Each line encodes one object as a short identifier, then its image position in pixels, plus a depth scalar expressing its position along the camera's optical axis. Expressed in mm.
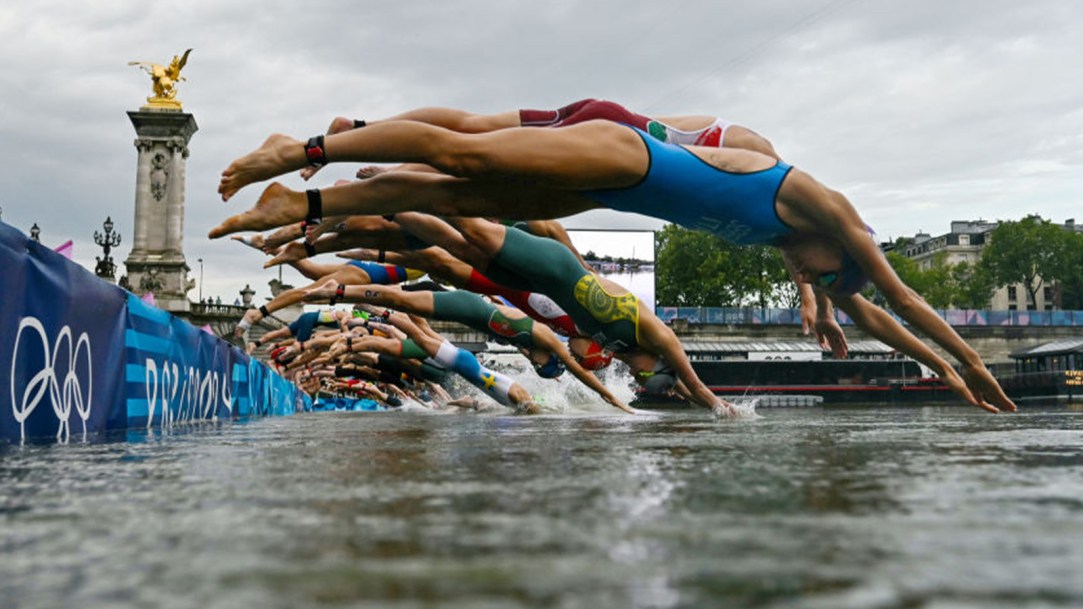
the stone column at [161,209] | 54250
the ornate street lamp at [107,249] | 44188
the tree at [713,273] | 73750
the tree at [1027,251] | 80125
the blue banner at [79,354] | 5023
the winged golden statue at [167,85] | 57094
